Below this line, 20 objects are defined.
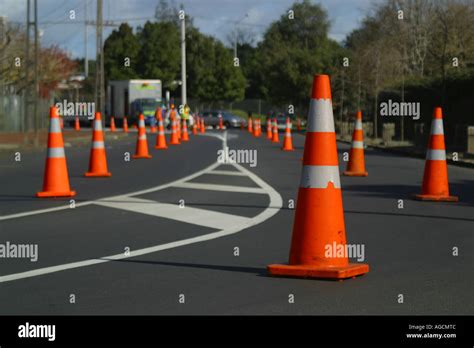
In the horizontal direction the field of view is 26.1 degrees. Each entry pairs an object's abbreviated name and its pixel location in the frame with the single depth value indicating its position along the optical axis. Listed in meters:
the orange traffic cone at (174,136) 36.25
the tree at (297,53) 76.06
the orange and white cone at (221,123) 69.66
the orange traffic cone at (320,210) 7.87
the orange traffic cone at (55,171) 14.68
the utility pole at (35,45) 35.50
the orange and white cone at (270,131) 43.51
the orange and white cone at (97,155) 18.12
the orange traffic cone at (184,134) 41.63
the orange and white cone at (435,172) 14.07
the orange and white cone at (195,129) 51.85
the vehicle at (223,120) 75.94
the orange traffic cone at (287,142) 31.47
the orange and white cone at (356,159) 19.10
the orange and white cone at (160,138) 32.47
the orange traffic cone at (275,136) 40.03
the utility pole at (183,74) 69.46
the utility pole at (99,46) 51.19
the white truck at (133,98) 69.81
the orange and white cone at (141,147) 26.17
